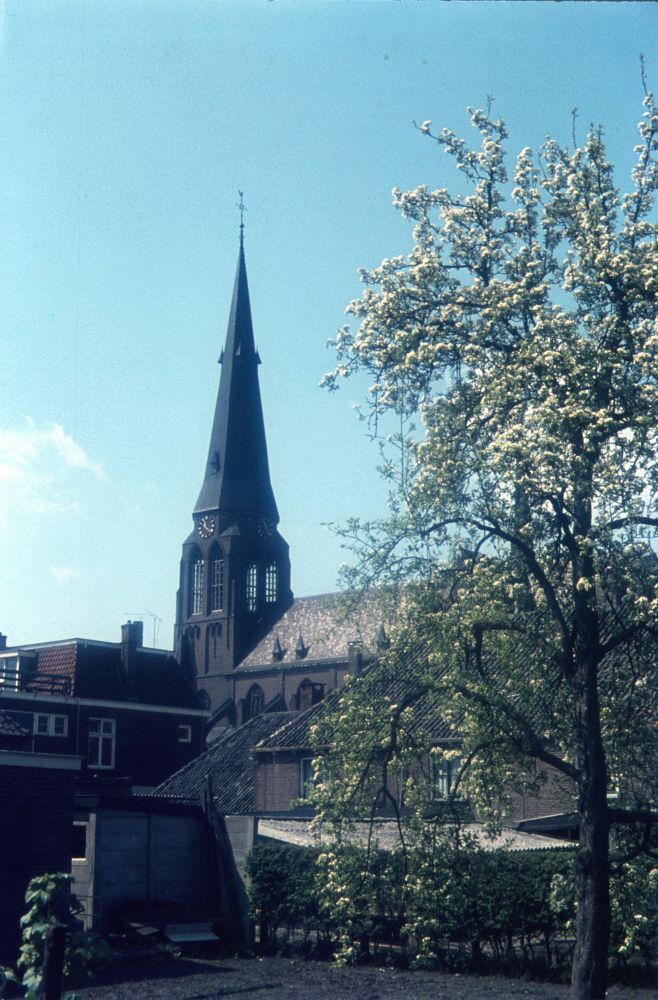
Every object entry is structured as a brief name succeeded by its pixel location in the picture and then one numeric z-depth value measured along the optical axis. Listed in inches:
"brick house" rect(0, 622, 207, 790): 1576.0
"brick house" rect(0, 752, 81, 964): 745.6
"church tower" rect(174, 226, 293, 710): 2910.9
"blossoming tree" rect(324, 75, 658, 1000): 520.4
